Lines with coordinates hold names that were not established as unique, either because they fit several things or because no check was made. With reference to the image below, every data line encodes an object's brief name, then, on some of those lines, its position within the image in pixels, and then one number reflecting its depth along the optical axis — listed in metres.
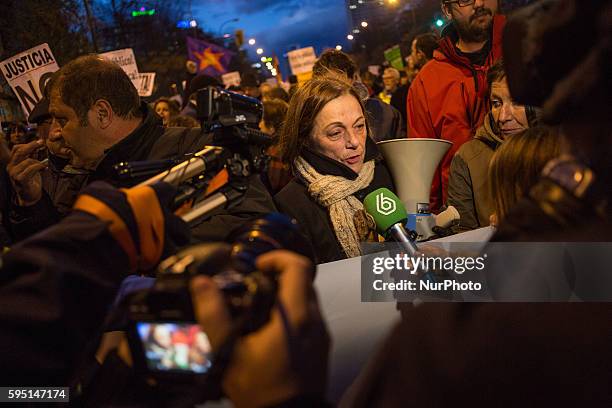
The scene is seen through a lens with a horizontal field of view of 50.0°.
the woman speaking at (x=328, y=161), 3.17
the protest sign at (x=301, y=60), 13.52
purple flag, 16.36
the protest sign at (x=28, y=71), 5.98
